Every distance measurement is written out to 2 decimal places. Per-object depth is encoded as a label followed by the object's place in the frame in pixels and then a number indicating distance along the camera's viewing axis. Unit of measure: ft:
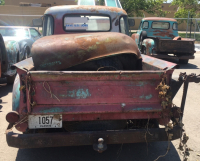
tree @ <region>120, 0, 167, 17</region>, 67.21
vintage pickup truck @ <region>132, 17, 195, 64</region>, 32.89
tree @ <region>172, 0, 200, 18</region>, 67.67
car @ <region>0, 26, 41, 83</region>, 20.13
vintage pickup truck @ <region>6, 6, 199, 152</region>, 8.35
